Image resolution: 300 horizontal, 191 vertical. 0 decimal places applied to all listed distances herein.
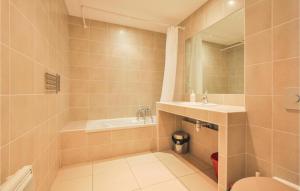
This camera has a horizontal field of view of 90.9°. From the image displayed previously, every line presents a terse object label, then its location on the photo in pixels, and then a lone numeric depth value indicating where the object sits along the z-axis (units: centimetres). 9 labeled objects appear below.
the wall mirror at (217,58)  175
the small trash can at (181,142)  231
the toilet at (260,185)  99
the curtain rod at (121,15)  229
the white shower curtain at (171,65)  265
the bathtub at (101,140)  204
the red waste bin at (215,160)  166
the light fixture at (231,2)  174
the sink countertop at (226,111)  131
